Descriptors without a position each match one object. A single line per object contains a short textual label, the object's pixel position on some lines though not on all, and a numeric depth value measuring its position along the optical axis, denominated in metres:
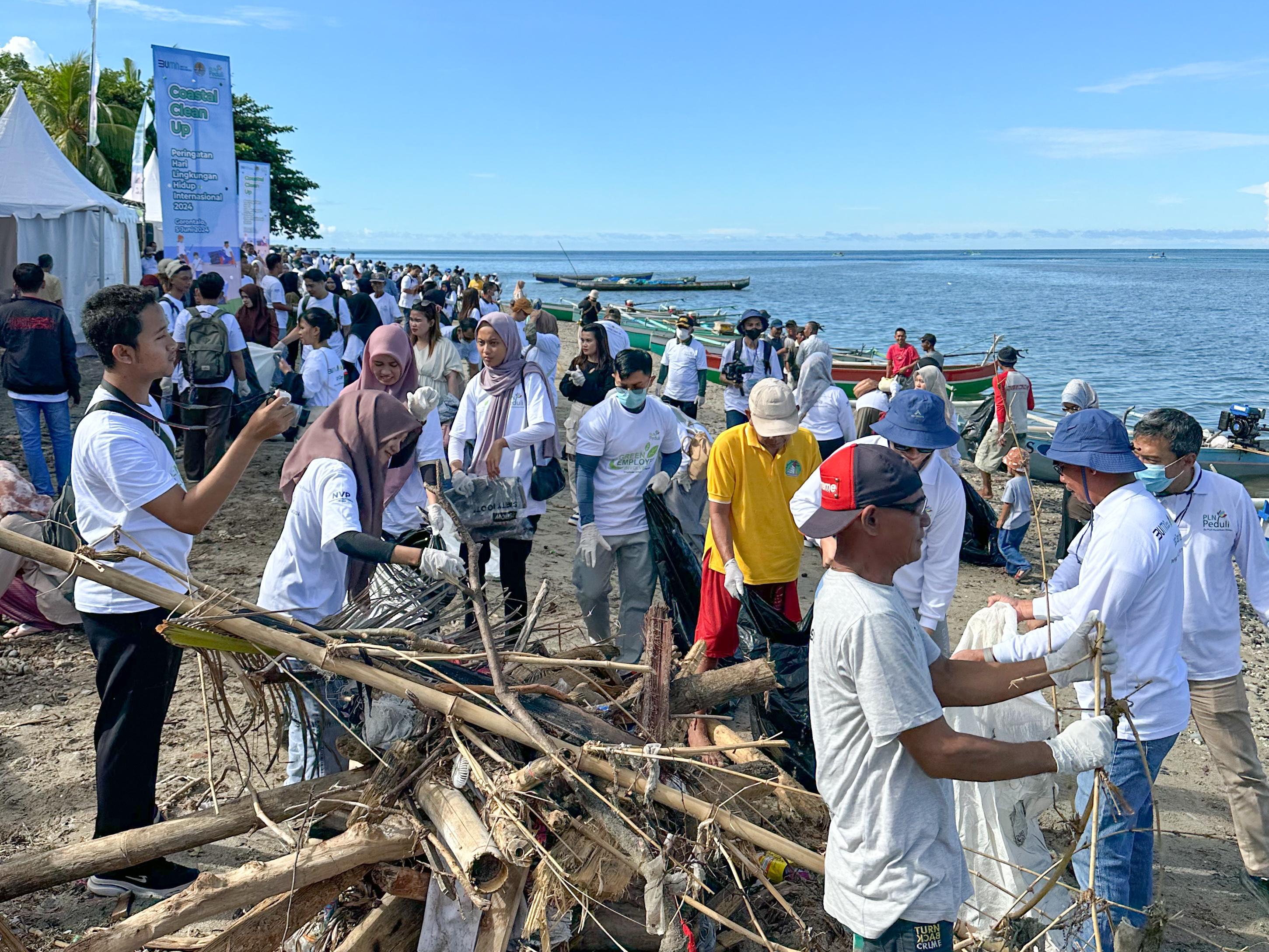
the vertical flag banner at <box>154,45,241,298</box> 12.00
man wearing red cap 1.90
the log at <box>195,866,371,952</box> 2.34
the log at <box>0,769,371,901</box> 2.51
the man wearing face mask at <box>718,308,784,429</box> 10.44
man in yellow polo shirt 4.43
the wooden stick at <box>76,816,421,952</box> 2.21
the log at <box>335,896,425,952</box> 2.44
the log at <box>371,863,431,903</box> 2.47
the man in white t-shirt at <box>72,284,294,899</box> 2.93
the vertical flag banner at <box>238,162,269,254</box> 21.69
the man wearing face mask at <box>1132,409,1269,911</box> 3.40
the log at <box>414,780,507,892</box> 2.28
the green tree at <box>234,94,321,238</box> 41.06
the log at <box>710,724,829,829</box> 3.18
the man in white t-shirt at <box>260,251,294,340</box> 12.25
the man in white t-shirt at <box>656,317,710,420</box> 11.38
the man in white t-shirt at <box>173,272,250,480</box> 7.80
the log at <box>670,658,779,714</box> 3.28
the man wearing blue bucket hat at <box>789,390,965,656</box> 3.88
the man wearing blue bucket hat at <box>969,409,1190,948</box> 2.84
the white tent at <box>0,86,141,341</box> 12.53
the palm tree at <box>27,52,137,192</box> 30.88
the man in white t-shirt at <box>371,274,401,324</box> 12.58
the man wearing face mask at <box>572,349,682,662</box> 5.04
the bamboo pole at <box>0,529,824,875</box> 2.43
